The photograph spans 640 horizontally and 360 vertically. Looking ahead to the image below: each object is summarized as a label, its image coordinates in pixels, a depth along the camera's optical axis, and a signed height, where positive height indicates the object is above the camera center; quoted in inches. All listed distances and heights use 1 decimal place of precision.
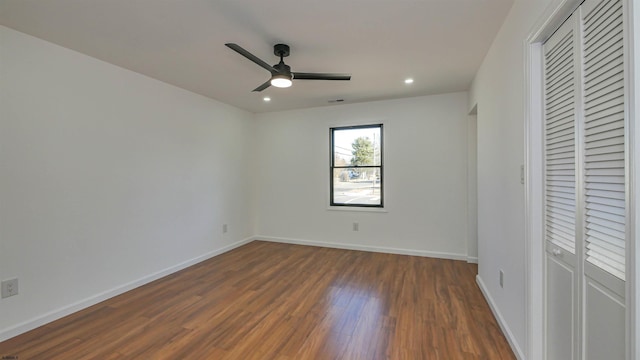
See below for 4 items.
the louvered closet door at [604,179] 39.3 +0.1
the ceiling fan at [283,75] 92.8 +38.2
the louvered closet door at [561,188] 52.2 -1.8
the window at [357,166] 179.3 +9.5
